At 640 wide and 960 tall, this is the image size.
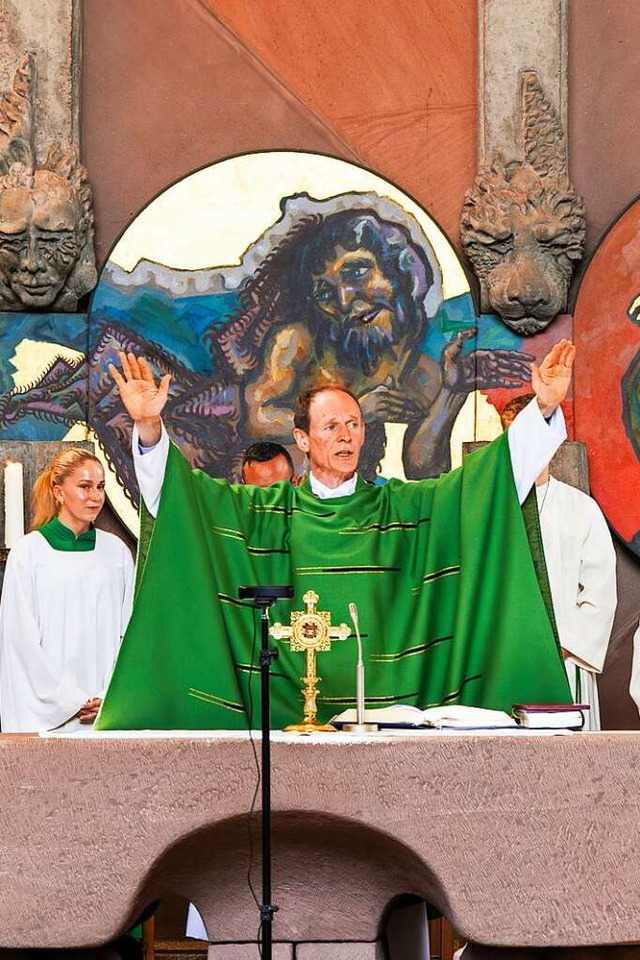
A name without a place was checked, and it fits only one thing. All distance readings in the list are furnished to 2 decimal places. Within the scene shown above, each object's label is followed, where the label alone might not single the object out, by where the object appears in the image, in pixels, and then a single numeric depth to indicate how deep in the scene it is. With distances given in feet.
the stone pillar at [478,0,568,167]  49.08
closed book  28.14
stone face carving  47.29
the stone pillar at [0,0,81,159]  48.86
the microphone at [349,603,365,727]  28.55
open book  28.29
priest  31.02
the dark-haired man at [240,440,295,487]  46.37
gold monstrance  29.45
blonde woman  42.69
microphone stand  25.39
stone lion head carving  47.68
